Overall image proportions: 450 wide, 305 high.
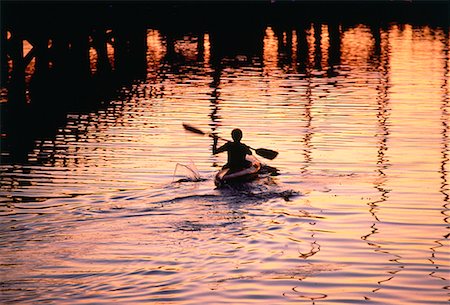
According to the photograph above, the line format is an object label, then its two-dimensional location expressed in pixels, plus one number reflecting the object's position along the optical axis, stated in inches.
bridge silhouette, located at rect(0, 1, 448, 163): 1300.4
